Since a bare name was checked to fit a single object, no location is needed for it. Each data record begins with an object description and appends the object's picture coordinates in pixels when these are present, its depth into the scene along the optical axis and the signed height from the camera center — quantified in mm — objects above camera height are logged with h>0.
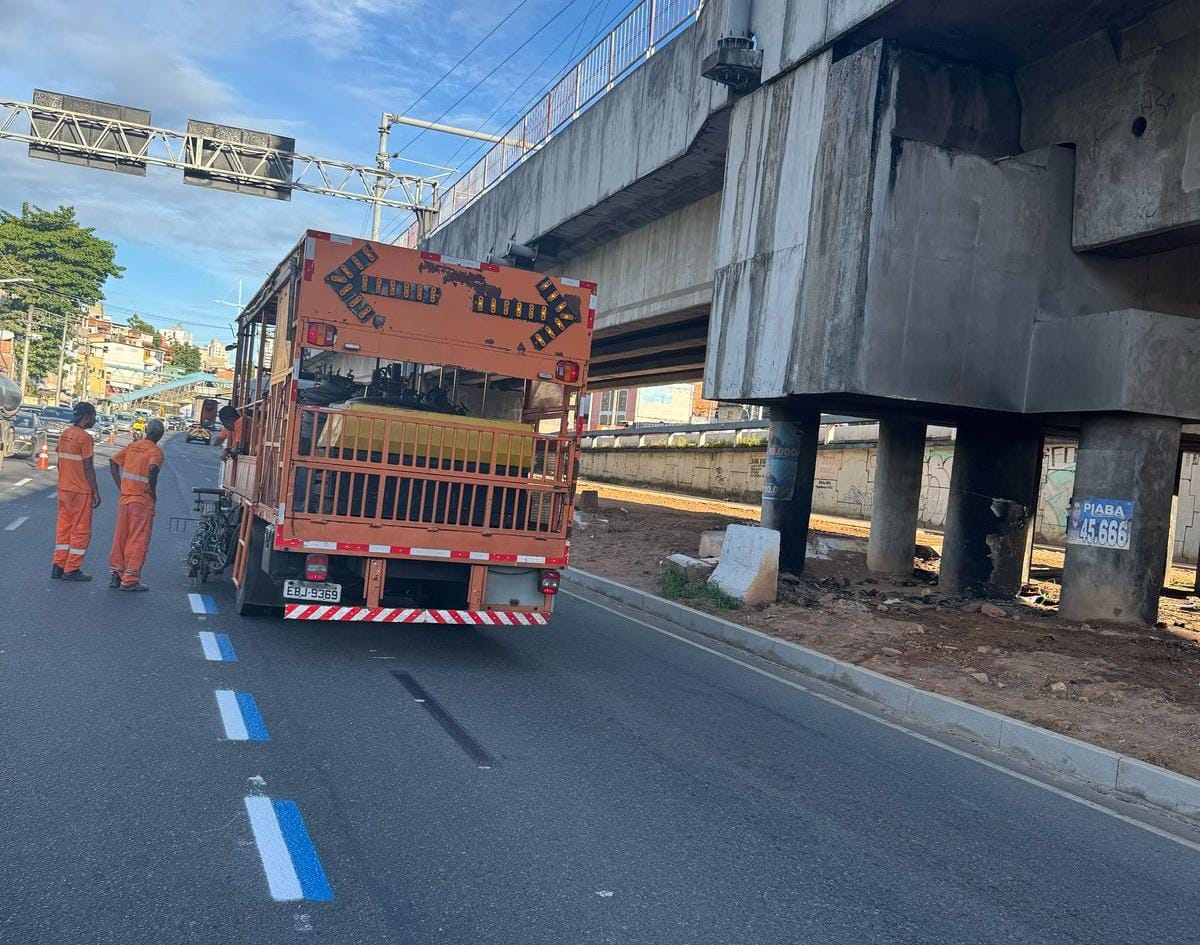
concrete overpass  11359 +2982
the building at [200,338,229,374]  146725 +9265
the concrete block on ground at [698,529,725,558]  16281 -1278
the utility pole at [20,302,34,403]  57319 +2069
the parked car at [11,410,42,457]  32094 -1394
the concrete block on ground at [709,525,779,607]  12953 -1271
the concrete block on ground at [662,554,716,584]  14322 -1502
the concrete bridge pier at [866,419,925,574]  17000 -250
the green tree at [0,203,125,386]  60125 +7698
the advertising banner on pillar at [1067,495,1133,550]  11492 -198
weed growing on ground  13008 -1712
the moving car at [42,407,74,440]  35531 -949
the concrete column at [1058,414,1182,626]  11461 -80
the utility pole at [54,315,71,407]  63162 +1901
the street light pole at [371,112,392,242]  32625 +8407
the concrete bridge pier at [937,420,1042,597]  14672 -261
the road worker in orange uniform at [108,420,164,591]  10633 -1106
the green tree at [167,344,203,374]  138000 +6845
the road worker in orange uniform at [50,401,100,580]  10797 -1061
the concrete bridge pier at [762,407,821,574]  15680 -153
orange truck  8133 -116
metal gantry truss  26781 +6890
